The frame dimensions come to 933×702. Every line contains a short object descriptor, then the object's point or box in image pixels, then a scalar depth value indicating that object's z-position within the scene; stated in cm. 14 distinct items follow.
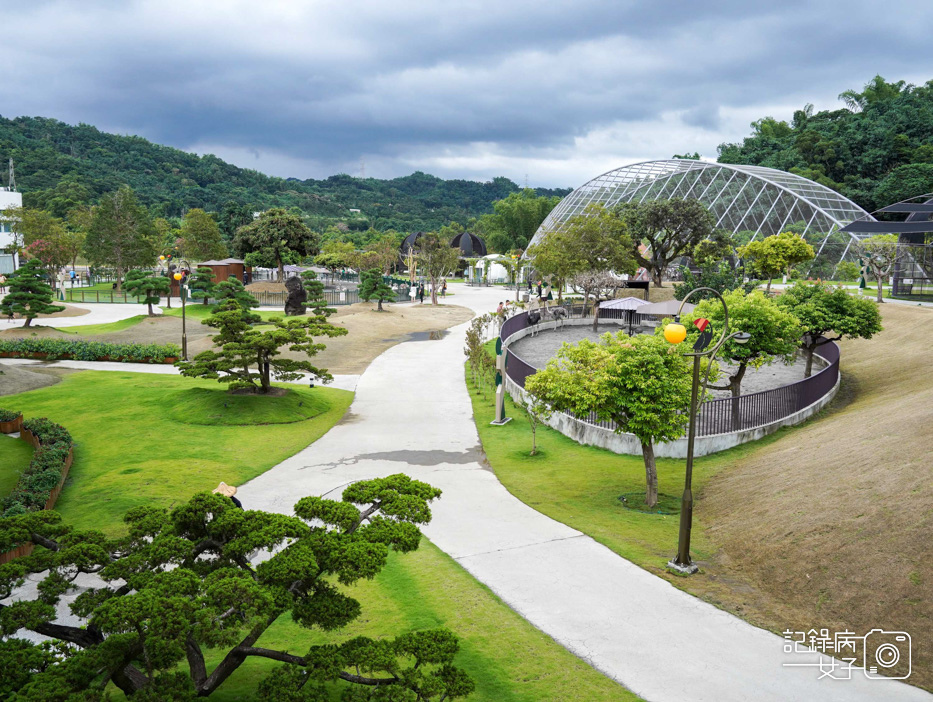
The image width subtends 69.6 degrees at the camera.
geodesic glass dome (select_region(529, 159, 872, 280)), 5072
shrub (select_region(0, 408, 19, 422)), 1716
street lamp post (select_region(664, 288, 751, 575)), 1056
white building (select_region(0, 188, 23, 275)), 6869
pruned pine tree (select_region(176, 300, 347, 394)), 2025
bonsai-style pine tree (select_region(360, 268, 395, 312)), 4628
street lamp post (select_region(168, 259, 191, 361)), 2856
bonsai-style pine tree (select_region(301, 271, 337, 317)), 4309
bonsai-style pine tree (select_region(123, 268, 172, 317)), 4069
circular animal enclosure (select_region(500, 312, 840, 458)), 1700
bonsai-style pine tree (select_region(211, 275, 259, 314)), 3819
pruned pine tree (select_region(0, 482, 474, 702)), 532
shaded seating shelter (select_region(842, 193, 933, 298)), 3738
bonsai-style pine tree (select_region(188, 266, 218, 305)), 4828
